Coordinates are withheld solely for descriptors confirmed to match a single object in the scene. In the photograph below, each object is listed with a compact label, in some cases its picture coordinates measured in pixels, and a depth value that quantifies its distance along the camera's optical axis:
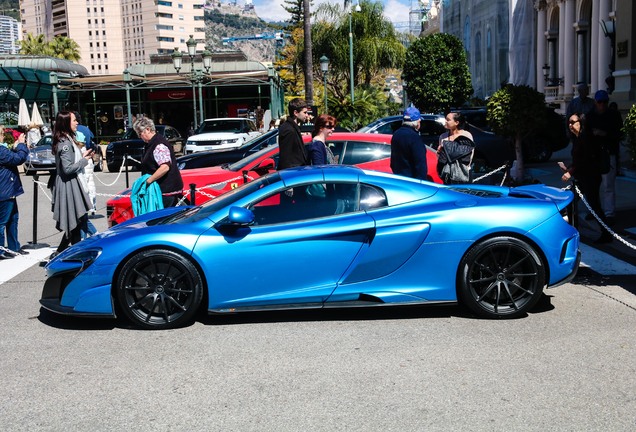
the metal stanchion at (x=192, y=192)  9.53
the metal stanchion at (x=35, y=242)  11.11
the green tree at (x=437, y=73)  38.19
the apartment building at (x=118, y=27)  188.38
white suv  26.20
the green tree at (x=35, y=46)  102.54
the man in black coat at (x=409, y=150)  8.58
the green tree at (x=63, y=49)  104.19
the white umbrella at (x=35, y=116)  30.12
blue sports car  6.29
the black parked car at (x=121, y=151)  27.41
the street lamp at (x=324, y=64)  36.81
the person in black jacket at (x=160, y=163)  8.73
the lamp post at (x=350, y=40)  43.68
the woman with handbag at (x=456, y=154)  9.32
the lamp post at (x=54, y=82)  36.78
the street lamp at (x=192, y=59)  33.35
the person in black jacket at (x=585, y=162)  9.92
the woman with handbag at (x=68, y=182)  9.27
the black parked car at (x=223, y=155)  14.20
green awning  41.41
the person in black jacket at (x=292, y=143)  9.21
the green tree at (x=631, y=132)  8.76
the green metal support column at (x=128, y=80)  37.18
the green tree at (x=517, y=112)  15.71
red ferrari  10.92
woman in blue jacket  9.91
